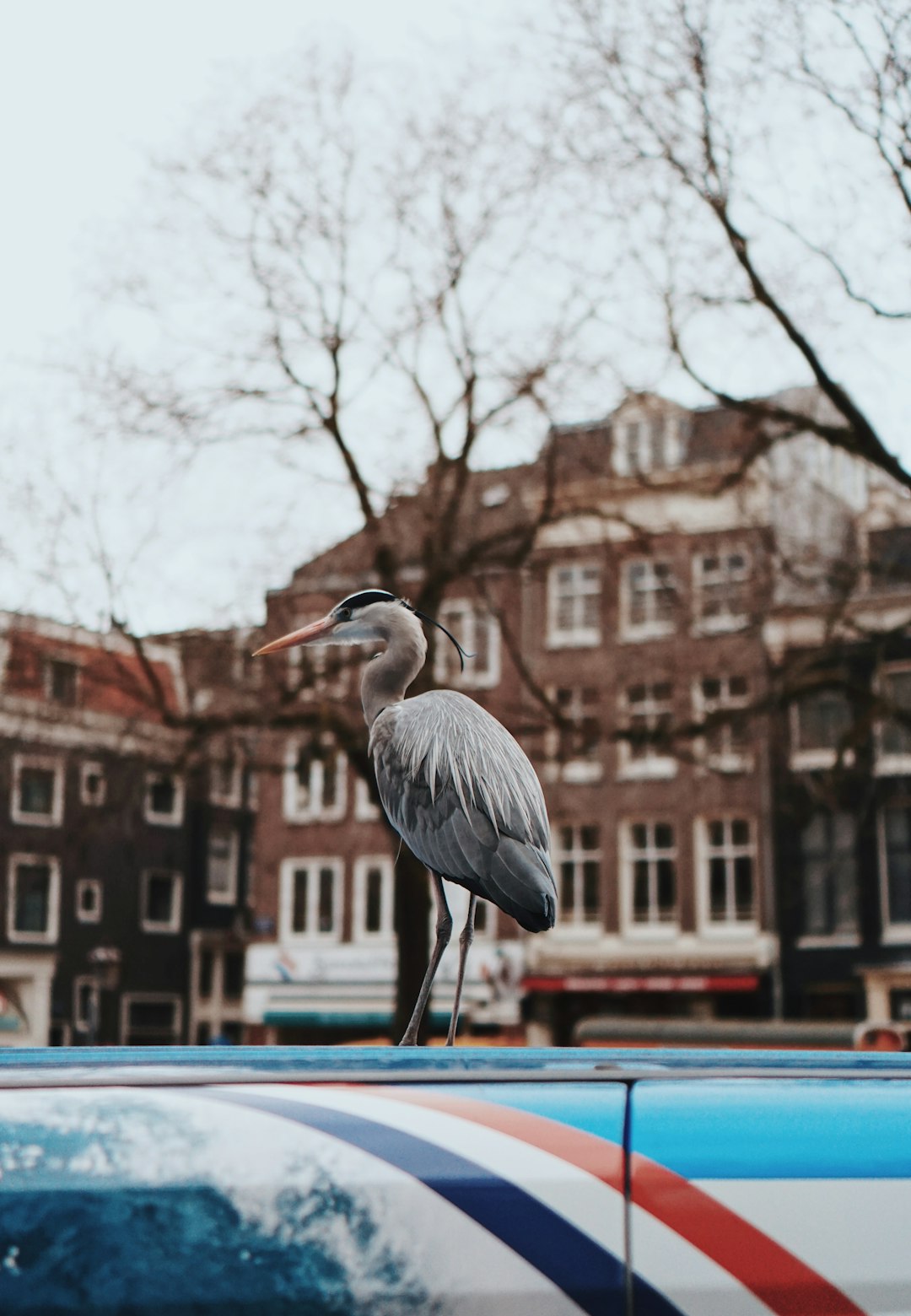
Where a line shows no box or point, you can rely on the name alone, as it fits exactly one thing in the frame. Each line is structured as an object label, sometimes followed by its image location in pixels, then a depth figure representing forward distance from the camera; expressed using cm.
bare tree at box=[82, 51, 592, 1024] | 1548
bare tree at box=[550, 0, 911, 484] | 1196
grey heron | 302
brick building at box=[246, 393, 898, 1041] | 1557
